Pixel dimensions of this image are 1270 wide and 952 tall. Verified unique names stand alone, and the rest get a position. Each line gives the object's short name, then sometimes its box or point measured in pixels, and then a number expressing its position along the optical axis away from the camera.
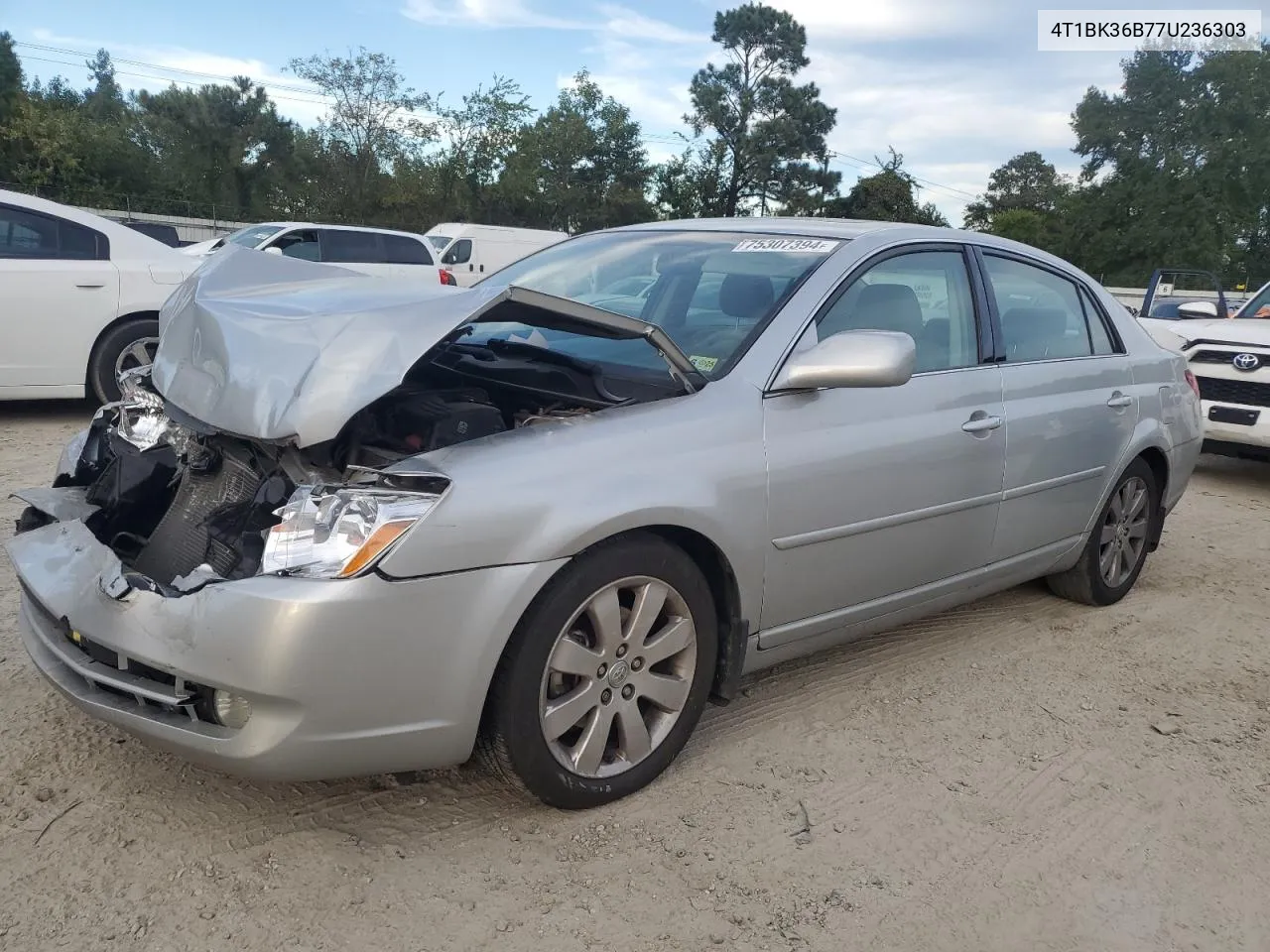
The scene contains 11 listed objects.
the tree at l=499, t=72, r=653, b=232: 40.66
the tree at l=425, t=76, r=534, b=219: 39.41
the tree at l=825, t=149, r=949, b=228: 42.53
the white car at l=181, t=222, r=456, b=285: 13.05
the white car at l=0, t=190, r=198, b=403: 6.57
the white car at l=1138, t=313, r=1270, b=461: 7.37
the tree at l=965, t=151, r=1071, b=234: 64.01
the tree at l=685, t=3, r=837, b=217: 50.47
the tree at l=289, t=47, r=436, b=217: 36.88
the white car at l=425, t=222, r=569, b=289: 18.78
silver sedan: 2.21
